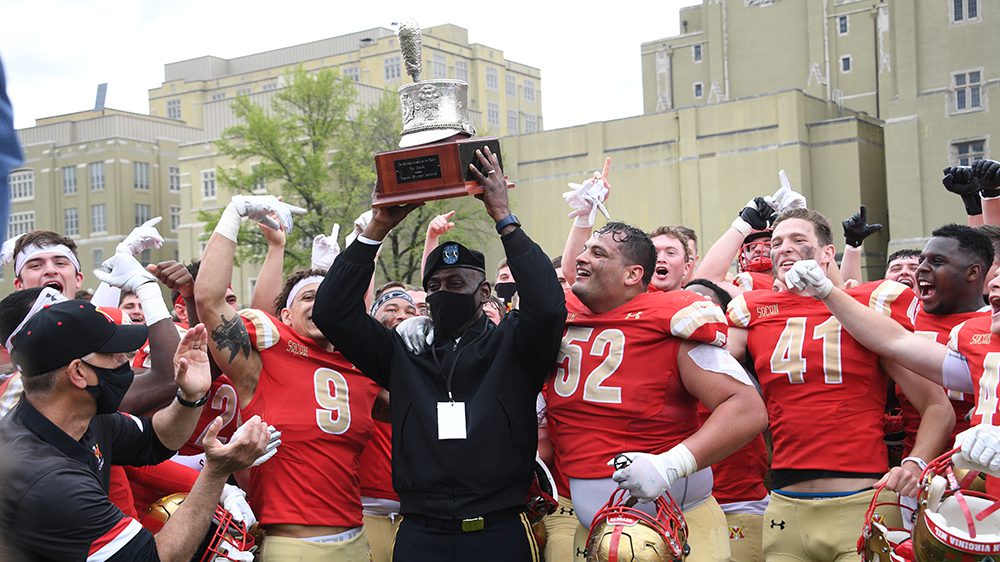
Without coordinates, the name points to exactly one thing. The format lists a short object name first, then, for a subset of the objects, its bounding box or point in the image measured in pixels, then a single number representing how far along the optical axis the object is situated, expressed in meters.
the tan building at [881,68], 42.62
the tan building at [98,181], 61.56
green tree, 41.34
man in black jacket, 4.32
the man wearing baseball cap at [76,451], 3.31
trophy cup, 4.45
